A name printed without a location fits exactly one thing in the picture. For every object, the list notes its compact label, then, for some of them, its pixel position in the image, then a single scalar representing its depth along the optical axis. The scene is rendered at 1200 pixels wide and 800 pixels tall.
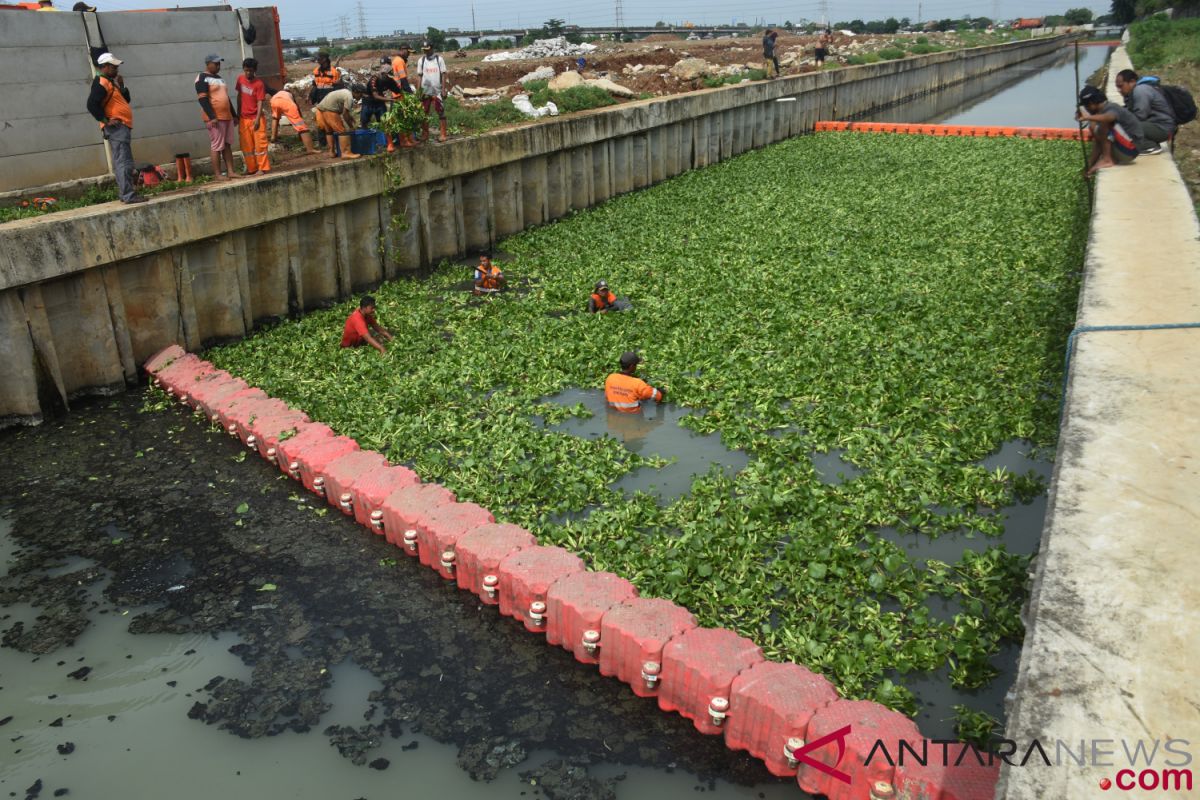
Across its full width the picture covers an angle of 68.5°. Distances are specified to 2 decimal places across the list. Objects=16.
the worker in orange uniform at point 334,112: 16.80
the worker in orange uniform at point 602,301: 14.28
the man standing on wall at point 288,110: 16.78
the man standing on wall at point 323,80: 17.64
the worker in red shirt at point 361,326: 13.06
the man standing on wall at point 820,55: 44.33
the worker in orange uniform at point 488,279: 15.90
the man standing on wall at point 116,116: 12.38
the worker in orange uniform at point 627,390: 10.94
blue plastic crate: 16.41
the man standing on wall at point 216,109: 14.25
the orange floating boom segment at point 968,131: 29.40
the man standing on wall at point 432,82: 18.75
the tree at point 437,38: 52.48
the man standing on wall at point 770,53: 34.85
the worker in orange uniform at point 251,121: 15.07
